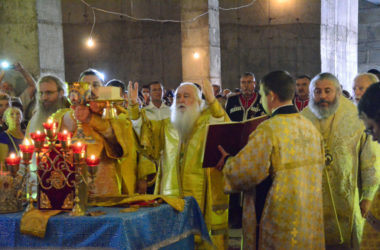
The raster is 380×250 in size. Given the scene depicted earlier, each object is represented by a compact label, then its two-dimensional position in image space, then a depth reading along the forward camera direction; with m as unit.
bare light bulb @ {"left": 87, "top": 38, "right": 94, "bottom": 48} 15.93
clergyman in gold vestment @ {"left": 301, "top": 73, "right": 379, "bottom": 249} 4.48
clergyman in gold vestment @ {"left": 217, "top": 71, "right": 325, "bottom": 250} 3.41
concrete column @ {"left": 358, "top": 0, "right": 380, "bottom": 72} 19.52
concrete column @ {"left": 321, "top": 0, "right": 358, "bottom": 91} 15.61
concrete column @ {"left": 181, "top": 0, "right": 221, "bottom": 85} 12.17
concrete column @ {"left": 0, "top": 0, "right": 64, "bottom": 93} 7.45
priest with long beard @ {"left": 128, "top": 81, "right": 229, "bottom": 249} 4.58
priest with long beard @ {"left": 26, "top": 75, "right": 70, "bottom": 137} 4.26
